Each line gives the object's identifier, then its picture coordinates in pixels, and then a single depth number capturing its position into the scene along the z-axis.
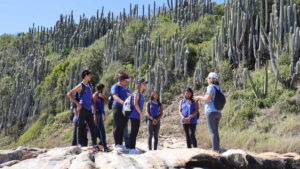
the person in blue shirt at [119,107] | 6.97
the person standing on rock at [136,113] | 6.74
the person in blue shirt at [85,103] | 6.79
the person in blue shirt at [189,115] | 7.56
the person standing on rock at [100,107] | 7.21
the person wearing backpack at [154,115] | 8.34
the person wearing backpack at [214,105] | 6.21
